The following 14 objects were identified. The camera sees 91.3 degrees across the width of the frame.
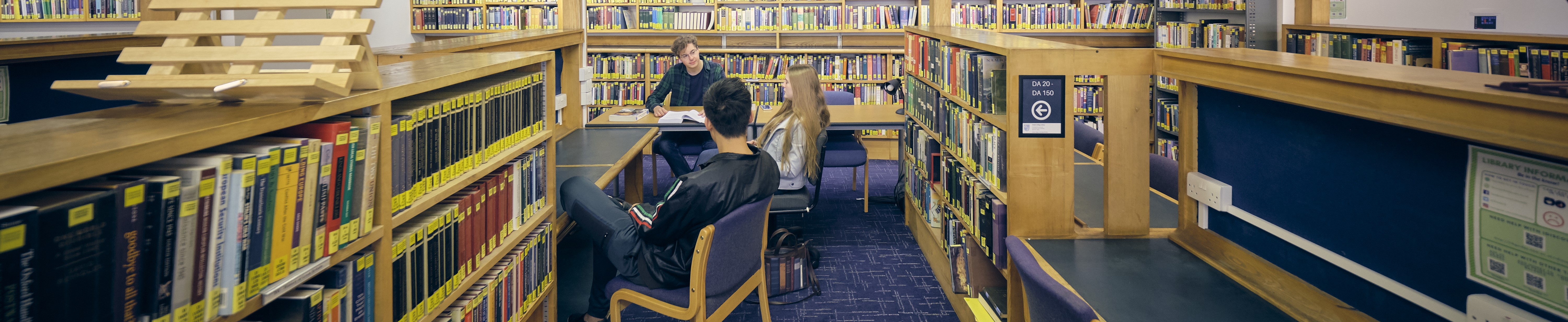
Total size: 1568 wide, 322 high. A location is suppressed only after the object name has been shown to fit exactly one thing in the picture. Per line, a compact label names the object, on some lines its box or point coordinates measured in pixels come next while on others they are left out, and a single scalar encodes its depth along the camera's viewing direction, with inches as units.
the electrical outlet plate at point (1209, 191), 70.4
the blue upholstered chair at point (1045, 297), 45.8
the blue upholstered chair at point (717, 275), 81.9
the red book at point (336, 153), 44.6
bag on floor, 120.8
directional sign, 78.3
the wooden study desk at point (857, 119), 168.9
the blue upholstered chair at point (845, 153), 171.6
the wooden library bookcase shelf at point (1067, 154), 76.0
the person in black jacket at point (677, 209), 85.5
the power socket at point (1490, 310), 42.5
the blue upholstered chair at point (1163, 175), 108.6
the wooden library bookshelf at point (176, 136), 30.0
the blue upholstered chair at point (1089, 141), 137.6
